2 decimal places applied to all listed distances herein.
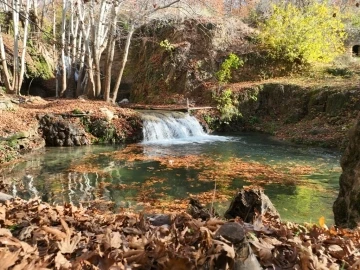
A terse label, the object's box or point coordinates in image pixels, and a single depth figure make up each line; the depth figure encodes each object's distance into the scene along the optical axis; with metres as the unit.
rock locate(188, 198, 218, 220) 2.95
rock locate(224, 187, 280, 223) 4.24
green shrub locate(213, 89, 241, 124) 17.64
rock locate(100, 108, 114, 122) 14.03
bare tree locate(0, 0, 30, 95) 15.19
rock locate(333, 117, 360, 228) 3.90
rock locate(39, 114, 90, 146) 12.68
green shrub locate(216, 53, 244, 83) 19.59
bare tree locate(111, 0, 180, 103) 16.36
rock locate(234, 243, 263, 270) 1.71
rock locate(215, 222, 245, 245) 1.83
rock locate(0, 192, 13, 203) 3.33
